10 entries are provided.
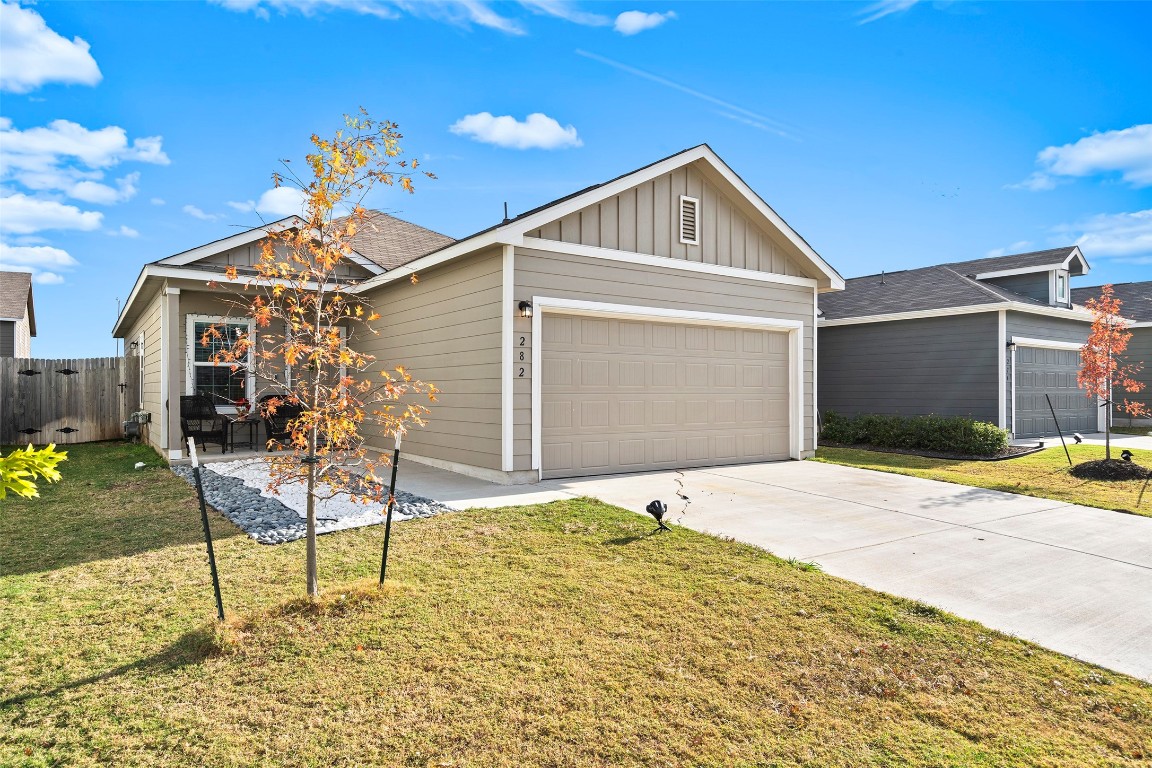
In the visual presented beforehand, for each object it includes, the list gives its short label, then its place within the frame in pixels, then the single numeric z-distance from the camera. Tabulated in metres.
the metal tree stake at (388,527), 3.95
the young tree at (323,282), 3.73
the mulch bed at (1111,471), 9.55
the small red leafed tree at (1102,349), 10.77
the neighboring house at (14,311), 17.47
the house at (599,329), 8.12
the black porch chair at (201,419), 10.21
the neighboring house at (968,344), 14.23
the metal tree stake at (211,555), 3.39
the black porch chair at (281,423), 9.79
